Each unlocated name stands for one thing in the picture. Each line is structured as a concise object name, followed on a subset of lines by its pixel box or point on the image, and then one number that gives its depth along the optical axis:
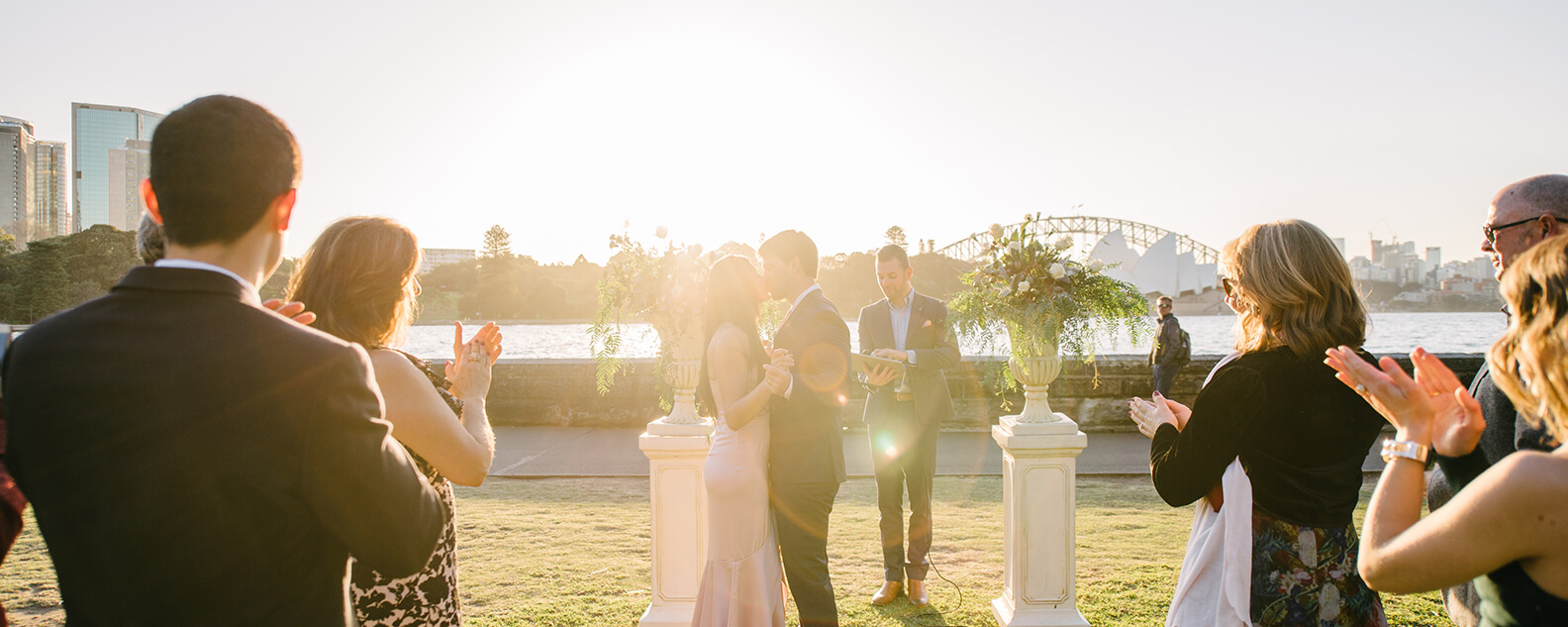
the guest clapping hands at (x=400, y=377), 1.75
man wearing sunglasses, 1.80
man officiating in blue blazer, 4.27
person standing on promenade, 9.23
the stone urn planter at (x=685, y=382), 3.76
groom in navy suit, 3.11
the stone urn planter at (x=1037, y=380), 3.80
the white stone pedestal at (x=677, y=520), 3.71
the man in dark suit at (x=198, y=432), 0.96
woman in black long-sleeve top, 1.96
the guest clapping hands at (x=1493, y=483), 1.08
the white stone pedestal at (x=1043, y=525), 3.69
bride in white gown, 3.08
